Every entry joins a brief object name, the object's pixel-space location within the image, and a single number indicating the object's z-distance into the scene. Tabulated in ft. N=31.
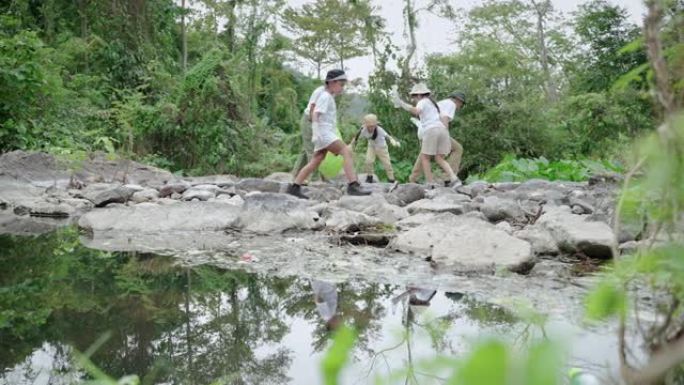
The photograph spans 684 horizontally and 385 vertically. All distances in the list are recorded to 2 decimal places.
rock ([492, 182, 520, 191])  26.17
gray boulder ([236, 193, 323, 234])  17.29
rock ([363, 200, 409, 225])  17.23
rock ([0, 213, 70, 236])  18.53
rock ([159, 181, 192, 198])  25.45
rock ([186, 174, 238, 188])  28.66
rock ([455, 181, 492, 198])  24.41
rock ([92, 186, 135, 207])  23.21
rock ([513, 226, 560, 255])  13.08
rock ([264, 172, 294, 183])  36.17
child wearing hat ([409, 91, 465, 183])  30.60
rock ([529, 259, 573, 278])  11.27
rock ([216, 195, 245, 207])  22.70
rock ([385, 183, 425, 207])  22.11
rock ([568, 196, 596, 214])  17.75
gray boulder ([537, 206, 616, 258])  12.42
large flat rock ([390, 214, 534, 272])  11.66
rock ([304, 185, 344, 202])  24.27
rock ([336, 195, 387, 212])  19.38
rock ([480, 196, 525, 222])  17.51
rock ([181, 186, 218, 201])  24.23
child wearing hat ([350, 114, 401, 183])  34.04
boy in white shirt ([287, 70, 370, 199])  23.63
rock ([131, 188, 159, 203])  23.80
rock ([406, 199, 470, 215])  18.17
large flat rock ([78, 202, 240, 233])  17.98
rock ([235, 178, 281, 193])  27.25
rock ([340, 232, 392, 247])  14.96
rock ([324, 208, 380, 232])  16.11
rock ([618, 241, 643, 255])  11.28
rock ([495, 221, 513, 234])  15.01
